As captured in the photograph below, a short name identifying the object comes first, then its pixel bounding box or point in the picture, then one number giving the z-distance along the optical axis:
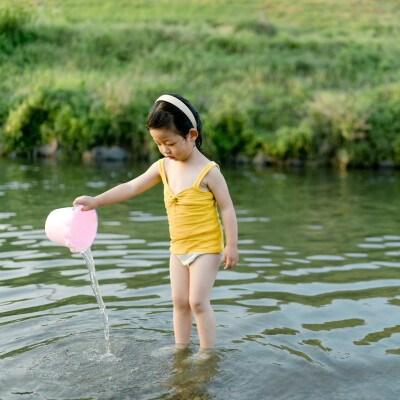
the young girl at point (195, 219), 4.12
